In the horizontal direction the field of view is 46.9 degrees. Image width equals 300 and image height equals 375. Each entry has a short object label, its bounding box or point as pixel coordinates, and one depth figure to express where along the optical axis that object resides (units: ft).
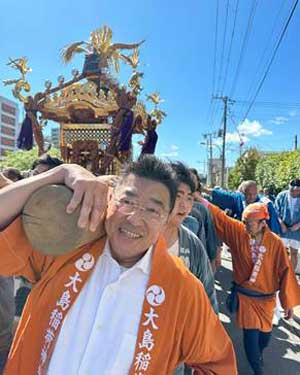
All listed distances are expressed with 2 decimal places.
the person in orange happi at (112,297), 3.53
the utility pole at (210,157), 165.48
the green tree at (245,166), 108.68
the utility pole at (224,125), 99.56
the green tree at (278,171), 40.59
